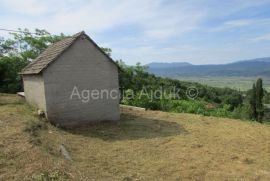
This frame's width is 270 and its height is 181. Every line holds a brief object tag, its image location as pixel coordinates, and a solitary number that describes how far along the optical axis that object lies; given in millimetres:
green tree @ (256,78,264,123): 46688
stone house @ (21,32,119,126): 12625
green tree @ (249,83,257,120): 47319
